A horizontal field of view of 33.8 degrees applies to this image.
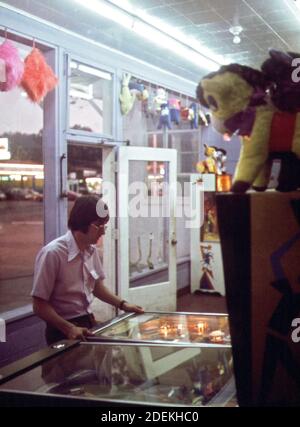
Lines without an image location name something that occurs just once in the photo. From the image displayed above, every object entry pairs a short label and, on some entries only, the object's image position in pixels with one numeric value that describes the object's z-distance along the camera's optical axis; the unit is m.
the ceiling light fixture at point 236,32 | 4.26
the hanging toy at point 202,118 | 6.82
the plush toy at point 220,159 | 7.05
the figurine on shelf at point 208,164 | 6.94
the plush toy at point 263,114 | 1.07
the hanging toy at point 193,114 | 6.59
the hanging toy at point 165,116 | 6.10
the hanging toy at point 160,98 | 5.93
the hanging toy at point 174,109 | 6.15
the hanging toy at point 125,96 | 5.33
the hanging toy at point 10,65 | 3.65
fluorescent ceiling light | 3.92
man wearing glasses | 2.38
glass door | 5.33
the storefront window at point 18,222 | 4.28
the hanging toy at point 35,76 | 3.87
